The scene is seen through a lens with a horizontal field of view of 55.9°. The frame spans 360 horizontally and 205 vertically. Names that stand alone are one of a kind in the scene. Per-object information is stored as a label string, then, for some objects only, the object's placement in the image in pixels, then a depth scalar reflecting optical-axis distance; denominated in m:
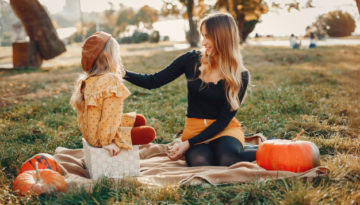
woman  3.26
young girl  2.92
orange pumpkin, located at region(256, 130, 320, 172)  2.88
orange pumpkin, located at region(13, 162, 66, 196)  2.55
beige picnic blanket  2.78
